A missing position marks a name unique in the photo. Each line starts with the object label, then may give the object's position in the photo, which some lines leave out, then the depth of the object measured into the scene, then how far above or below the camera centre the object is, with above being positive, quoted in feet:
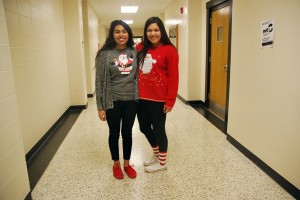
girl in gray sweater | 6.45 -0.53
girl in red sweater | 6.68 -0.37
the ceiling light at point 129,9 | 22.79 +4.79
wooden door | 12.83 -0.26
